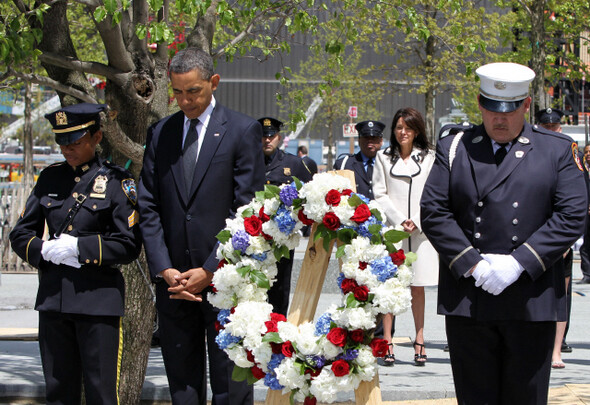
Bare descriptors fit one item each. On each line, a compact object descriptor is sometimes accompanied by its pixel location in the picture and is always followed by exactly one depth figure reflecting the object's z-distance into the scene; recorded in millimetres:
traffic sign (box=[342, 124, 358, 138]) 45681
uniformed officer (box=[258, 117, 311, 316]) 16328
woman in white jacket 15883
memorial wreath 8453
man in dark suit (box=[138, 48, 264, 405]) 9281
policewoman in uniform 9656
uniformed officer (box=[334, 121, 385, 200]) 18000
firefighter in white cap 8359
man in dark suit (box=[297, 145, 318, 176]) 18452
